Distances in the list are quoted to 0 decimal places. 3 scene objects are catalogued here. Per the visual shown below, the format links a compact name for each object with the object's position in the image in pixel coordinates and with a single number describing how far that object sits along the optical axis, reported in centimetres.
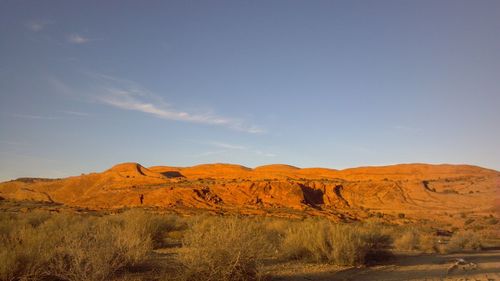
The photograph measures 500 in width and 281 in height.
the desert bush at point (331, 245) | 1159
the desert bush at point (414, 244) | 1691
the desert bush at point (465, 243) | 1787
